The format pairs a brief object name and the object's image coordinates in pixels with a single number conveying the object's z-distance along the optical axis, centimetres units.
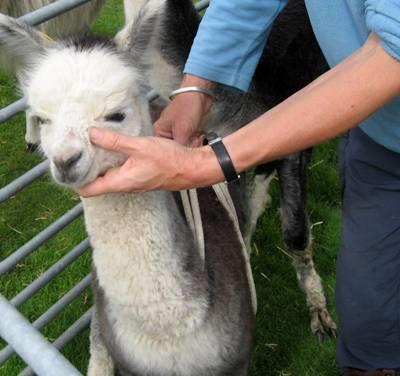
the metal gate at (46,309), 76
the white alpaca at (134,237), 114
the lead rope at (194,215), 149
